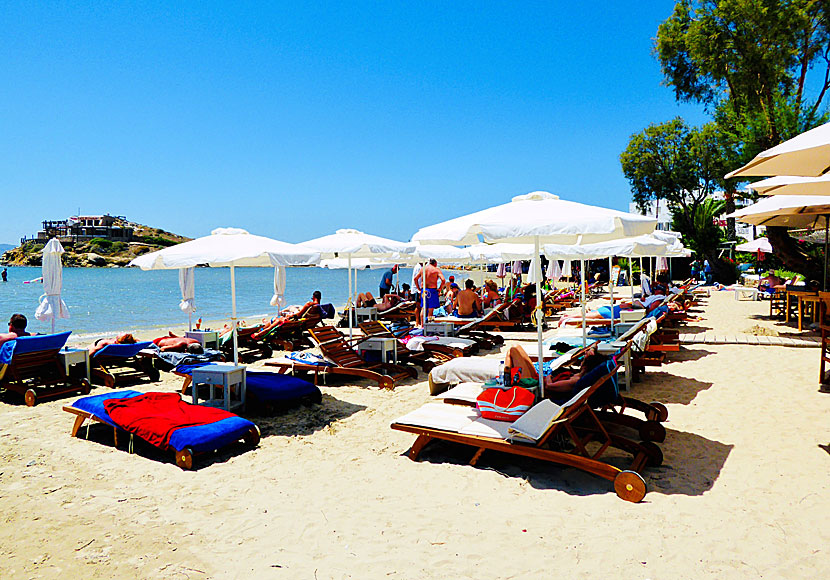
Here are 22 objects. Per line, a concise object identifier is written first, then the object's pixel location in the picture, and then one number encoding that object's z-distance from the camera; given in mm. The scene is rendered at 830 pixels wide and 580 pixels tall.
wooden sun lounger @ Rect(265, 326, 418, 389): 7766
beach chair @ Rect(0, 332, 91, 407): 6977
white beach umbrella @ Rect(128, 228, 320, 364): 5918
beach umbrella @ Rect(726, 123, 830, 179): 3813
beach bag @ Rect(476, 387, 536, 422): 4789
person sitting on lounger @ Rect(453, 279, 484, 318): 11969
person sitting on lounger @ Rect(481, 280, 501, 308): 14344
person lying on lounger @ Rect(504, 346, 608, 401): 4867
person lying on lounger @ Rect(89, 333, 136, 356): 8430
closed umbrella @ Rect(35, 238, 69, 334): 9117
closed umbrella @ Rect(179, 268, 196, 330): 11059
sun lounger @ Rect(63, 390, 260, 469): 4750
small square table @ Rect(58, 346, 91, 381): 7523
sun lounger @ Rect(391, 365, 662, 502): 3973
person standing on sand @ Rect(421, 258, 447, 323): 12492
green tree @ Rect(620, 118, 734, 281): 32250
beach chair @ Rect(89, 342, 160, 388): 8172
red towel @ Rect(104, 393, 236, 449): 4916
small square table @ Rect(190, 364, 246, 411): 6180
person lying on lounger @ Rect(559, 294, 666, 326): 10352
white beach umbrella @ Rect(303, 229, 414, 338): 8906
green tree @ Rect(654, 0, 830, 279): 13797
